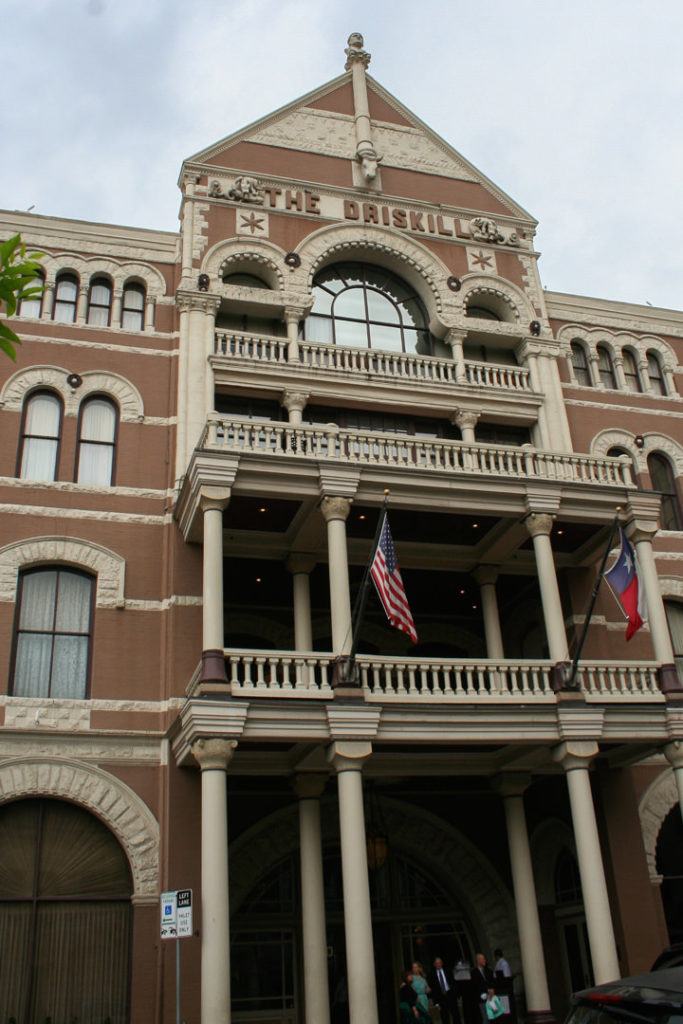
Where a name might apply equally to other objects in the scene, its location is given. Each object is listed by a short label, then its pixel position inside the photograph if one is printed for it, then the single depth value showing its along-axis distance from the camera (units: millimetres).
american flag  17078
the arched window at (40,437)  21062
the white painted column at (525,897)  18438
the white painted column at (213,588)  16969
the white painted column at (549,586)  19031
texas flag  18406
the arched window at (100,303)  23109
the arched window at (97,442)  21406
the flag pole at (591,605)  18312
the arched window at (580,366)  26656
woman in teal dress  16672
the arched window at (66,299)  22875
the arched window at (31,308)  22484
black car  5871
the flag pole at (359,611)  16844
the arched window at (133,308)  23281
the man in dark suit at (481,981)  17609
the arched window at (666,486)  25719
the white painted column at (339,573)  17775
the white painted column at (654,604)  19531
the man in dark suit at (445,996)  18359
